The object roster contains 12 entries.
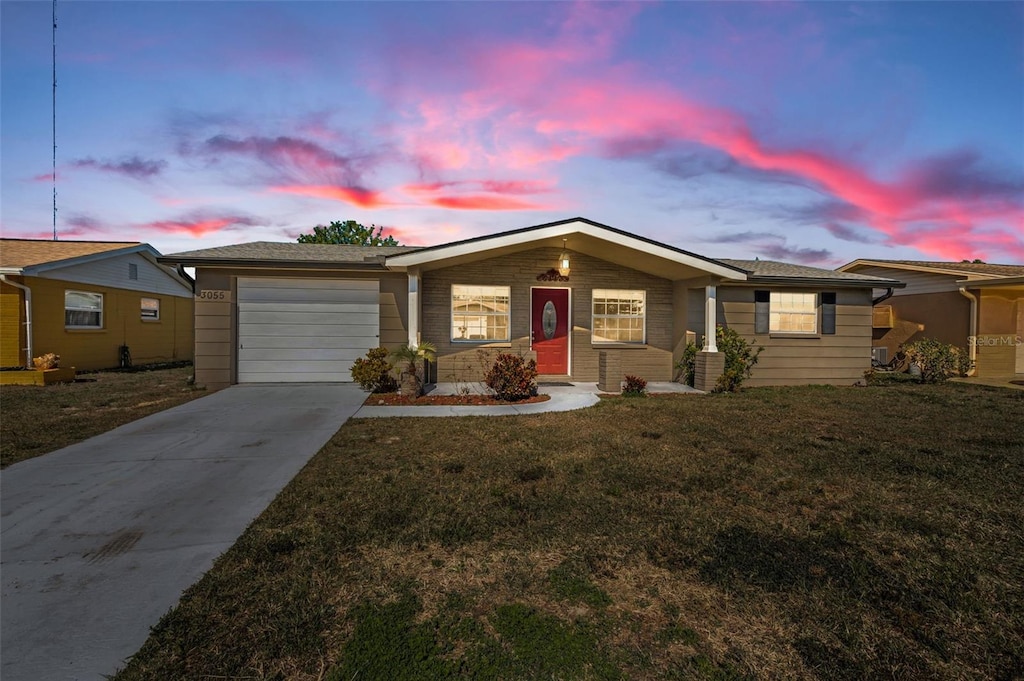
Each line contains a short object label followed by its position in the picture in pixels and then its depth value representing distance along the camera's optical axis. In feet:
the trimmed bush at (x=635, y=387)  33.35
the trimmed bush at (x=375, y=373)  32.55
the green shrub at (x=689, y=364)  37.22
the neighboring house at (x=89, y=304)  43.11
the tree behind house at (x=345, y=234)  153.89
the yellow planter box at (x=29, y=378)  38.29
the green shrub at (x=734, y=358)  35.35
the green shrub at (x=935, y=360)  41.83
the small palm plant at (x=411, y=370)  30.60
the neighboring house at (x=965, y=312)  48.83
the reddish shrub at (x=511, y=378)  30.12
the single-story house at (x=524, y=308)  34.55
